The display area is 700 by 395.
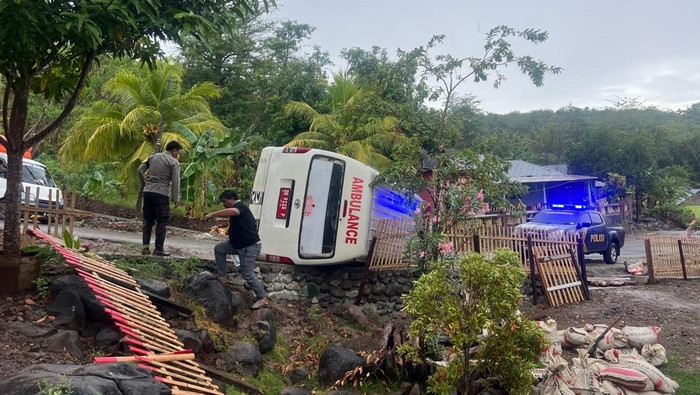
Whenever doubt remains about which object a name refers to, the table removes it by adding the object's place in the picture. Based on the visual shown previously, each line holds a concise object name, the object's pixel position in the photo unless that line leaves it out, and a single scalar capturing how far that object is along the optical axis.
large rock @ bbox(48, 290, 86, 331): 6.14
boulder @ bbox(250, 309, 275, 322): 8.30
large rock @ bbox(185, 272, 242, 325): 7.77
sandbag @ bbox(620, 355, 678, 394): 6.39
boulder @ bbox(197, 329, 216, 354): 6.73
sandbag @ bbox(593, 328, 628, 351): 7.58
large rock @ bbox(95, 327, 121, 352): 5.98
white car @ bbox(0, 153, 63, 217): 14.34
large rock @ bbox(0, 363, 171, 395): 3.69
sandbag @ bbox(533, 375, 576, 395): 5.95
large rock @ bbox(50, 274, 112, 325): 6.39
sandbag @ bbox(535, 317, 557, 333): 7.92
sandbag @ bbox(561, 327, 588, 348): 8.02
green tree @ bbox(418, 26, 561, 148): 8.46
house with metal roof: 30.83
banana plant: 16.72
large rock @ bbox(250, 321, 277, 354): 7.70
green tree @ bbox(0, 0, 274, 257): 5.43
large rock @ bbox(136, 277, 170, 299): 7.14
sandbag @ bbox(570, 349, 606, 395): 6.12
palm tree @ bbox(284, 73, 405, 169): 19.66
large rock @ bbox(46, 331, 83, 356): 5.62
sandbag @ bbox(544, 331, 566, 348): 7.80
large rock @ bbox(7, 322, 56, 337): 5.76
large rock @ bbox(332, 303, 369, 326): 9.55
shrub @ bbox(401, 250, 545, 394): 5.38
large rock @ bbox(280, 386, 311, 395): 6.28
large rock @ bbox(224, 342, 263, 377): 6.80
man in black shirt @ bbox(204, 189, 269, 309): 8.56
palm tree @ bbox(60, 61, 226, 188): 18.27
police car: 17.17
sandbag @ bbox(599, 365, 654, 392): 6.21
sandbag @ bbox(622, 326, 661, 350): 7.62
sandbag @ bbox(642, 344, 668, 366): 7.39
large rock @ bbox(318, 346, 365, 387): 6.82
